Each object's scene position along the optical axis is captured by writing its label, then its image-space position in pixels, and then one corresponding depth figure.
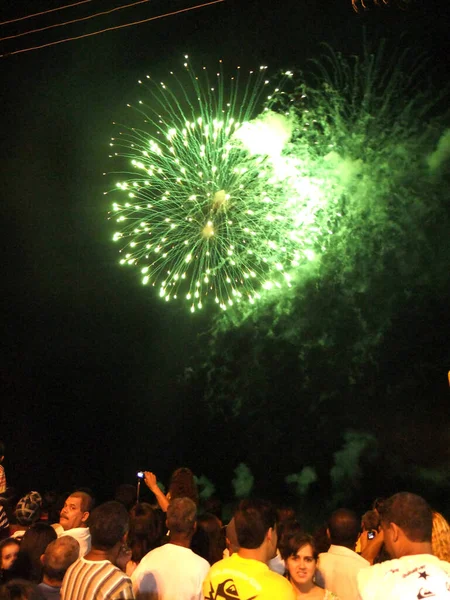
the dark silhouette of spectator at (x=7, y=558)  4.48
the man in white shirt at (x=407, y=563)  2.90
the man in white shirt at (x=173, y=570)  3.97
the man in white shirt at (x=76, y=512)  5.19
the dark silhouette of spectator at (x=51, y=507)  7.51
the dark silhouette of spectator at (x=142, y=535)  4.74
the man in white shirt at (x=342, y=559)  4.28
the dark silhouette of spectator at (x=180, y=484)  6.64
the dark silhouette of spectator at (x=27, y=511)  5.73
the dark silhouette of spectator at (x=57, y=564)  3.93
